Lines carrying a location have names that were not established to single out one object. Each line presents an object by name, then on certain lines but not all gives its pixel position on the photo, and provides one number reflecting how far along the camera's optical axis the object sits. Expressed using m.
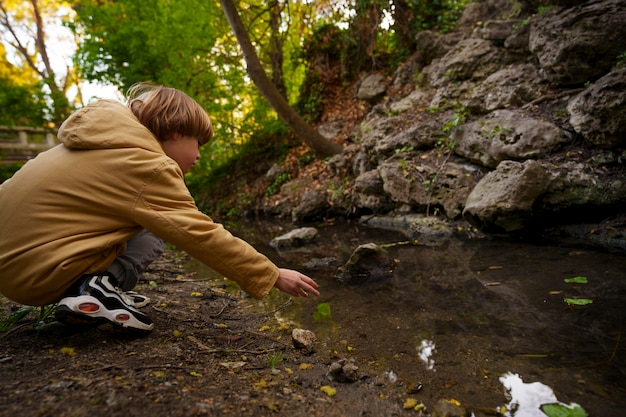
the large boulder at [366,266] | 3.22
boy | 1.46
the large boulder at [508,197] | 3.82
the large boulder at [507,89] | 5.19
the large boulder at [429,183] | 4.87
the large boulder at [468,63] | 6.34
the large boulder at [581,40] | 4.28
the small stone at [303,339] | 1.94
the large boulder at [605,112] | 3.58
